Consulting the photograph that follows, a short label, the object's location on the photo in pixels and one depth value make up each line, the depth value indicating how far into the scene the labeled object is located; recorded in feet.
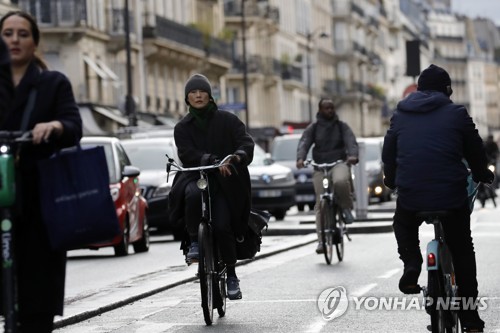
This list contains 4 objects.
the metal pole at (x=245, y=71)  227.61
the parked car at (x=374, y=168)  149.18
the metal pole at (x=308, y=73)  308.52
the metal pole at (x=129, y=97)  157.89
